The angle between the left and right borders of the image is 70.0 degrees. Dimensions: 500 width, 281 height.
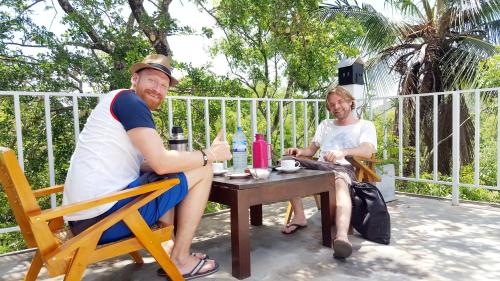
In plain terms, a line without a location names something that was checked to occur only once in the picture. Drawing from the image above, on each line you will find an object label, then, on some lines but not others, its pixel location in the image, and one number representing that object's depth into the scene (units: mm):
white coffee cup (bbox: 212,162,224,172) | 2318
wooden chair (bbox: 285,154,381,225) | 2666
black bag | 2421
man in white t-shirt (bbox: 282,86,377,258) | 2461
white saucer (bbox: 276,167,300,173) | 2287
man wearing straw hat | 1583
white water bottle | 2260
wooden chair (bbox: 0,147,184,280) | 1374
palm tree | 7973
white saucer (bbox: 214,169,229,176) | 2262
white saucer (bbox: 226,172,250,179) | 2115
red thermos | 2363
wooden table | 1873
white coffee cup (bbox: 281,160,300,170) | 2303
